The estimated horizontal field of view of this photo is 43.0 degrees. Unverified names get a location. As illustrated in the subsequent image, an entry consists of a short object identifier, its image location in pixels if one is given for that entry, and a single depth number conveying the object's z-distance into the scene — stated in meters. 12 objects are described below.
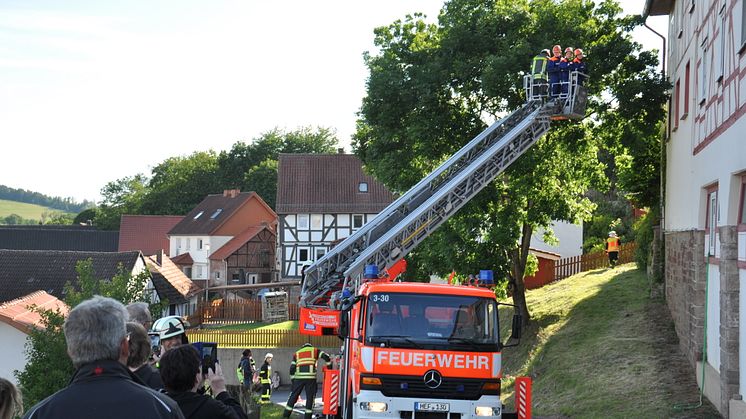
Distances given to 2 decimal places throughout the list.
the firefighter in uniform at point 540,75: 20.38
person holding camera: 5.35
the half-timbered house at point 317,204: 59.81
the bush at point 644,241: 26.39
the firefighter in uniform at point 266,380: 22.23
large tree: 23.66
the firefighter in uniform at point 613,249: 32.69
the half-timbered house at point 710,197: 12.57
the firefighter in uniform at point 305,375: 18.03
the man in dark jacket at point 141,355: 5.91
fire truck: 12.19
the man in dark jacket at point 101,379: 3.92
